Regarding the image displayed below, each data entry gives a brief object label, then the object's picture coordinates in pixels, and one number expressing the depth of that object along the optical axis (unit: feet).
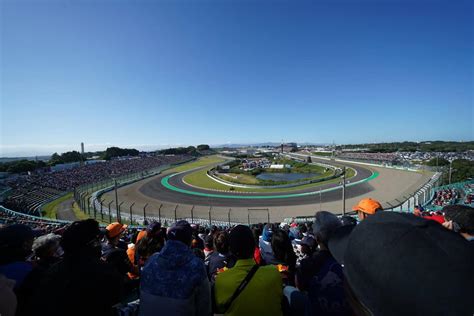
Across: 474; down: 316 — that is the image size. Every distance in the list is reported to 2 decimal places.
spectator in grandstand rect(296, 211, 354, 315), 6.23
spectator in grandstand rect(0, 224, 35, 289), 8.05
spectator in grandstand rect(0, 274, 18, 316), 6.45
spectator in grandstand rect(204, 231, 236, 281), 10.39
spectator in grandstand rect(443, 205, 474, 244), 9.71
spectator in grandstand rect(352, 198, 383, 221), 10.96
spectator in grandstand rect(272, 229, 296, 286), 10.80
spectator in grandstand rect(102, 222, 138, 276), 10.40
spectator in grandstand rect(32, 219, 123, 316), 6.25
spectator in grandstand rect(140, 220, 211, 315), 6.52
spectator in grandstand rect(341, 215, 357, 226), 10.80
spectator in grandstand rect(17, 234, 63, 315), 7.89
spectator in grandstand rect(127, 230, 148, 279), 13.04
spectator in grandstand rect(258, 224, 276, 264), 12.26
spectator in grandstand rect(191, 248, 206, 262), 13.83
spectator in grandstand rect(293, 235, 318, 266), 13.11
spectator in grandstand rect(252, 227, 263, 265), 12.89
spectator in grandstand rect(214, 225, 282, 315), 6.36
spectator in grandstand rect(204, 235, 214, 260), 15.76
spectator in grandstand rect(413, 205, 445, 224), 17.45
